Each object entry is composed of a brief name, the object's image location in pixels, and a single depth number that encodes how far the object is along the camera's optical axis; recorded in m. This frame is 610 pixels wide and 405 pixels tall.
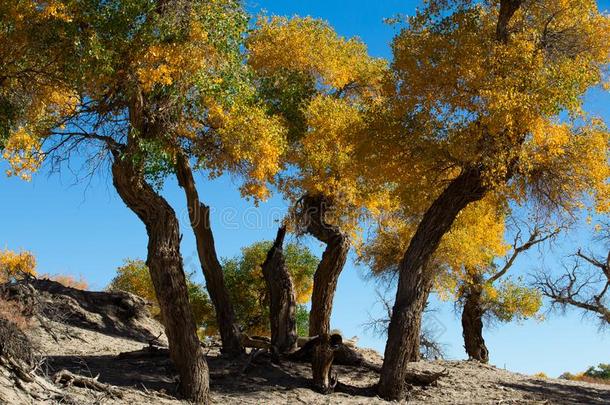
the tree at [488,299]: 26.36
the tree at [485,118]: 14.51
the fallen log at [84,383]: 12.20
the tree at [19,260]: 33.02
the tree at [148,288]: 32.31
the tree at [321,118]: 20.11
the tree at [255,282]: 31.30
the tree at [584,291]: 25.33
